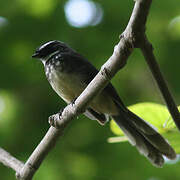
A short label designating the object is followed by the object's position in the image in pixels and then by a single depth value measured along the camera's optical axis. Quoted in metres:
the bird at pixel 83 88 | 5.80
